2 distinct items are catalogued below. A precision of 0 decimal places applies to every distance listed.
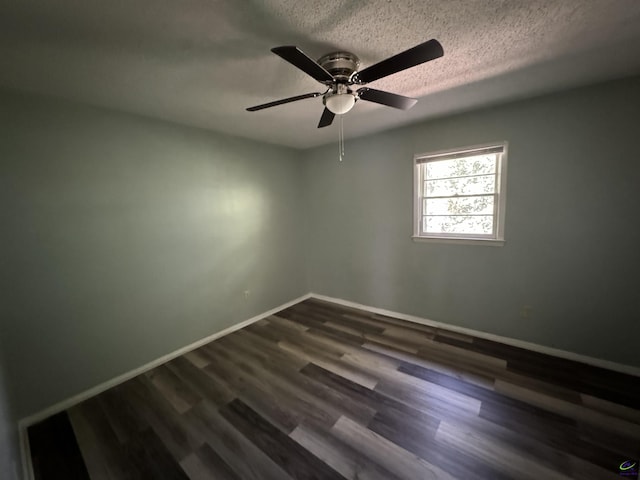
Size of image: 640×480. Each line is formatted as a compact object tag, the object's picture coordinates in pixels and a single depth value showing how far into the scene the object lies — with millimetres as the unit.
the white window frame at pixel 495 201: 2426
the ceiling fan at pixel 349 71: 1102
